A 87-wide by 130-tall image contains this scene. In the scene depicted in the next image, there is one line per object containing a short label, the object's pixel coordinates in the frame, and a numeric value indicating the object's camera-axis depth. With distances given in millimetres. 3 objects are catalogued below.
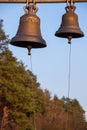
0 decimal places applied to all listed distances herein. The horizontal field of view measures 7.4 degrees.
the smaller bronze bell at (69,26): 7942
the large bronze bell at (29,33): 7747
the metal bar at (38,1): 7937
